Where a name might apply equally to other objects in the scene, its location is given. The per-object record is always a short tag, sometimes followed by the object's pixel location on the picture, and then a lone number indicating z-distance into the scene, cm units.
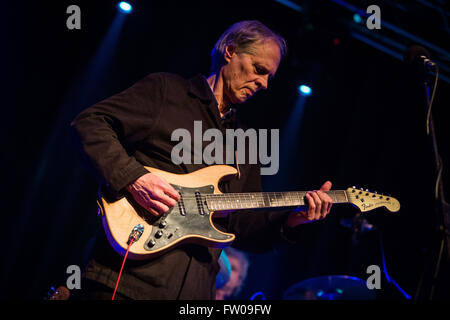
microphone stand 184
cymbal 347
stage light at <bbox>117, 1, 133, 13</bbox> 507
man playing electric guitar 197
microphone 249
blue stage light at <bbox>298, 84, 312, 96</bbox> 589
